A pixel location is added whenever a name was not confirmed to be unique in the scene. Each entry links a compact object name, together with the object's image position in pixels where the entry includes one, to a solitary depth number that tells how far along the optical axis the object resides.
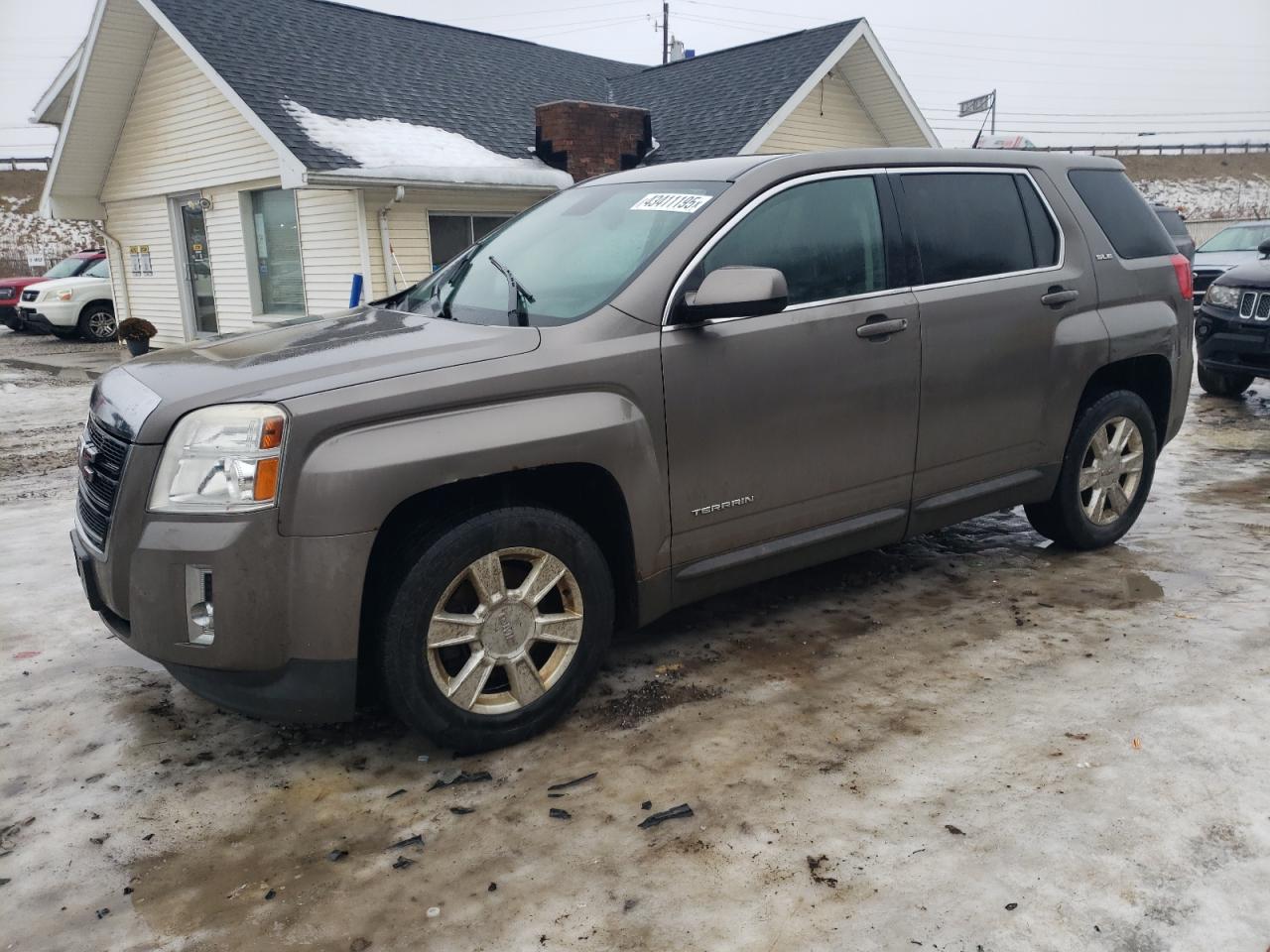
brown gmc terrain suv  2.89
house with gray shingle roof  13.42
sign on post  35.62
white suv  18.80
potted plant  15.38
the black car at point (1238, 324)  8.60
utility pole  51.50
